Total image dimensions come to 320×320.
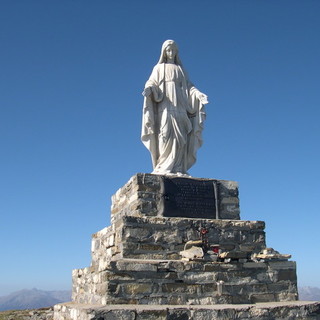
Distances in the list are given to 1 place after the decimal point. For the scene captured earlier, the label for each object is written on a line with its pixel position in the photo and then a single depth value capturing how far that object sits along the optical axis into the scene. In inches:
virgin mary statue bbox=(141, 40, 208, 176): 376.2
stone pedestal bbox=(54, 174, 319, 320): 274.1
